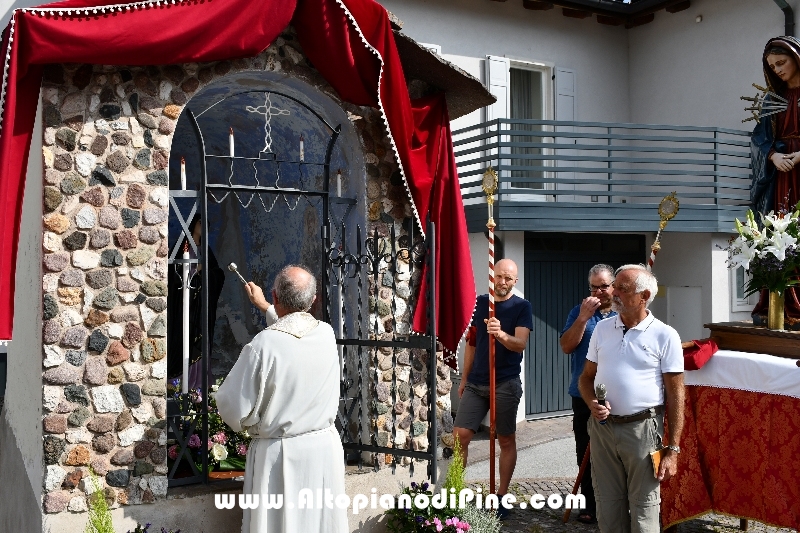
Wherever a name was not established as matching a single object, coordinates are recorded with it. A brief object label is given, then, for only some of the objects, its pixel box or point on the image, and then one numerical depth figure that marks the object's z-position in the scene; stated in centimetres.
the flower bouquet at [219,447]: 510
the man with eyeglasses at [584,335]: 562
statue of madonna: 583
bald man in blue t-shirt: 608
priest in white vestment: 389
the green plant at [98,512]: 416
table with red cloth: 505
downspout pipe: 1095
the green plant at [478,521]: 510
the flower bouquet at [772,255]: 545
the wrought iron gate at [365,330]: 521
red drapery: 417
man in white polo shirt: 454
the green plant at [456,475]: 513
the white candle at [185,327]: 507
